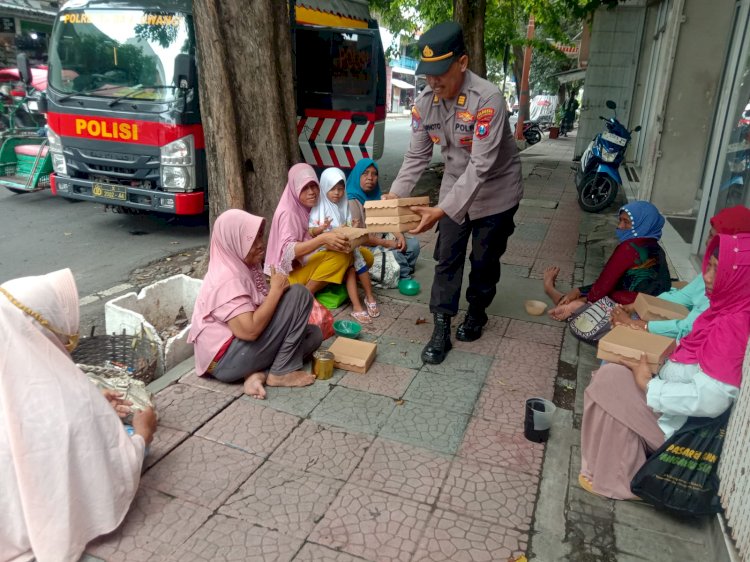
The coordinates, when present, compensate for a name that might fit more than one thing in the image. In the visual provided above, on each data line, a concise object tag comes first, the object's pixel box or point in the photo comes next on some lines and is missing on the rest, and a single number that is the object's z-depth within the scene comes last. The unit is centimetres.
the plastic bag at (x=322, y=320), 386
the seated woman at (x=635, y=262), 359
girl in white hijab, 434
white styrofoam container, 343
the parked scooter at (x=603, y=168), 776
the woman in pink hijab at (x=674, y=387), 208
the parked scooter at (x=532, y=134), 1922
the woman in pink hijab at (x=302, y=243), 407
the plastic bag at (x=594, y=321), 377
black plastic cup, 279
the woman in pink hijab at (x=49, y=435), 191
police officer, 324
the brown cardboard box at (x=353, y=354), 348
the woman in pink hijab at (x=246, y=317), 306
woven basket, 324
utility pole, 1969
